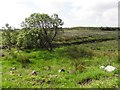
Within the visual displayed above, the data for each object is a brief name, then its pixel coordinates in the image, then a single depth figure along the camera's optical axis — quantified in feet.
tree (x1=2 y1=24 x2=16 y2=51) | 51.92
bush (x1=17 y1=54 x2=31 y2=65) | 33.46
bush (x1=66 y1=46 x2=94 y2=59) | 36.98
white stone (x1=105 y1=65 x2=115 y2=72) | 23.39
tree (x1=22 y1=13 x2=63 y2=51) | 46.52
